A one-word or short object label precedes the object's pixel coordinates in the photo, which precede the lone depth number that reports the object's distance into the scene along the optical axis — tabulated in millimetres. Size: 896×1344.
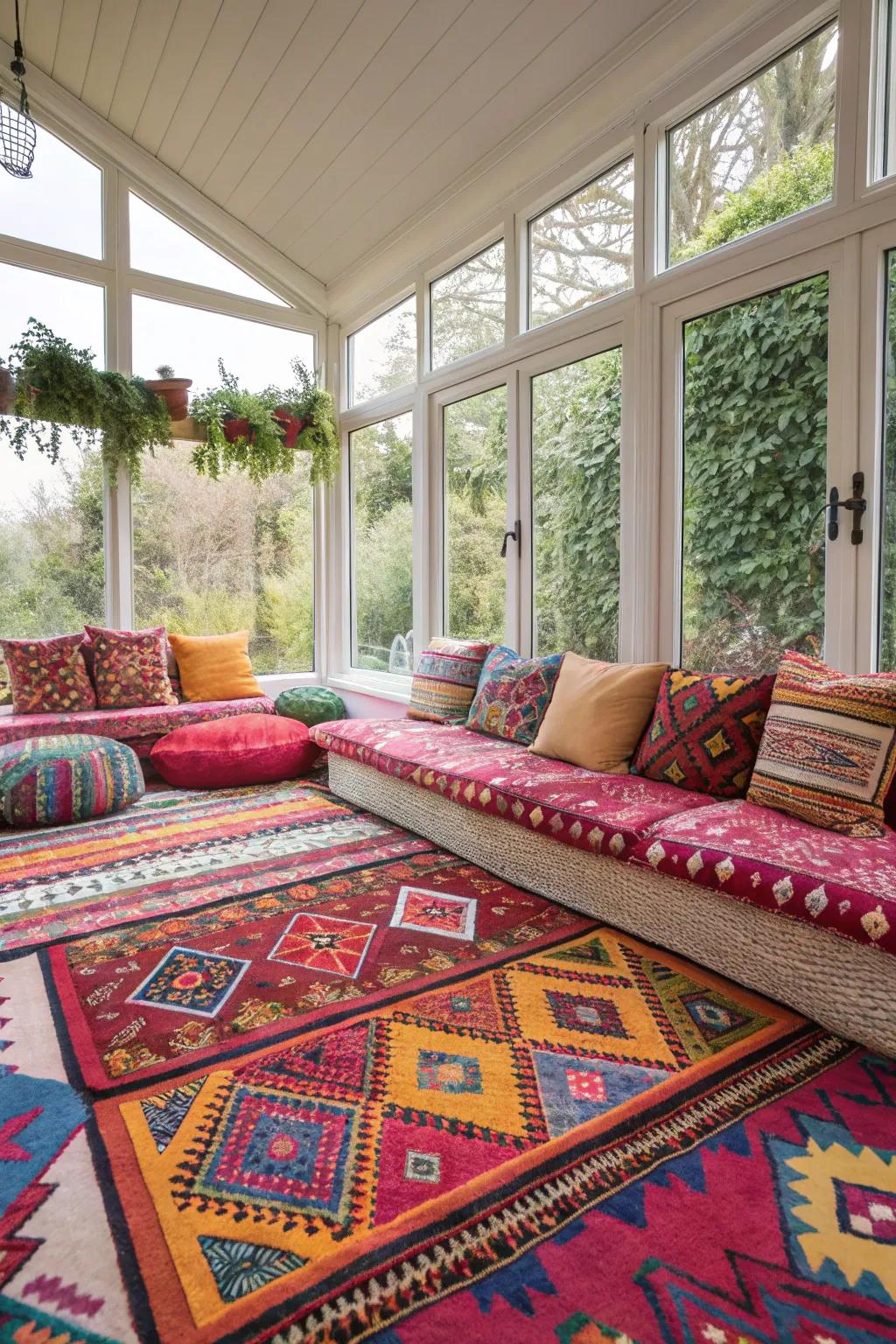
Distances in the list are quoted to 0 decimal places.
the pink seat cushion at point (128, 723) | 4074
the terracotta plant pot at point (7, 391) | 4246
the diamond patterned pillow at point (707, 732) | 2516
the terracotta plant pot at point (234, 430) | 4980
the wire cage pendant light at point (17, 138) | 3525
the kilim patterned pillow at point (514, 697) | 3389
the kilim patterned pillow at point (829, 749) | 2057
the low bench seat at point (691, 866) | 1749
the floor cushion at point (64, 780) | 3438
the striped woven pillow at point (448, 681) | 3928
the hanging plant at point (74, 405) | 4309
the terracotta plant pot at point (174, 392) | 4746
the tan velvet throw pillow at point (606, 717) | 2898
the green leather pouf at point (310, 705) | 4965
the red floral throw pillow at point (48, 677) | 4301
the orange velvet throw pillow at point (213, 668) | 4871
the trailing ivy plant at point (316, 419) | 5301
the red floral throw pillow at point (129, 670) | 4516
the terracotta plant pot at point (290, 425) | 5207
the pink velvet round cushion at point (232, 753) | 4160
